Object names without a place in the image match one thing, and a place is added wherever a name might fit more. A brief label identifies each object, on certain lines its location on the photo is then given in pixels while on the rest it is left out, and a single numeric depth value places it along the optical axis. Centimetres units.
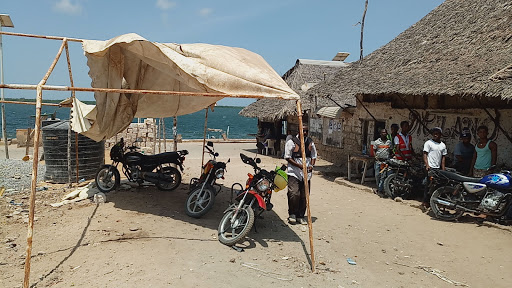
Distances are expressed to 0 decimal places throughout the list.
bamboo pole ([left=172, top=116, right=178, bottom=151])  997
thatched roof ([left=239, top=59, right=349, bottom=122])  1663
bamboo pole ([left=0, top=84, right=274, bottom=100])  372
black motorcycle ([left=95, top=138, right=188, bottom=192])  764
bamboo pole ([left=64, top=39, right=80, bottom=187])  739
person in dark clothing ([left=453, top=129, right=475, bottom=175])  767
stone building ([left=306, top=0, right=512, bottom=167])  752
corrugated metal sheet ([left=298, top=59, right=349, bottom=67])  1890
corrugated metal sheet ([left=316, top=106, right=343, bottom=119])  1277
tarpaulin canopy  486
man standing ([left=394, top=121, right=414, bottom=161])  859
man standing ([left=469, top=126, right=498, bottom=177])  695
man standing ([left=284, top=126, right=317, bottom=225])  598
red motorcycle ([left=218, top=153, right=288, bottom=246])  499
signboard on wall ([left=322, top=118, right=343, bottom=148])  1401
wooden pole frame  351
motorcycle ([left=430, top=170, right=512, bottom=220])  625
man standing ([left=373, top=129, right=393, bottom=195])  880
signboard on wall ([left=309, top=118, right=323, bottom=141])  1570
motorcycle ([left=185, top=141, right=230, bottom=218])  614
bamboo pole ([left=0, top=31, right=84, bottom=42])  549
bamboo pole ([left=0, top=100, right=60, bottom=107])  802
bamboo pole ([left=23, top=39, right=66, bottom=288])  349
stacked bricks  1689
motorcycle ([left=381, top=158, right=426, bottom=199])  832
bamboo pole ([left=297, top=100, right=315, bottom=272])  446
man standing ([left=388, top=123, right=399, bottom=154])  893
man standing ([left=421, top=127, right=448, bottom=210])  734
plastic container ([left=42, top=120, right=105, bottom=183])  923
